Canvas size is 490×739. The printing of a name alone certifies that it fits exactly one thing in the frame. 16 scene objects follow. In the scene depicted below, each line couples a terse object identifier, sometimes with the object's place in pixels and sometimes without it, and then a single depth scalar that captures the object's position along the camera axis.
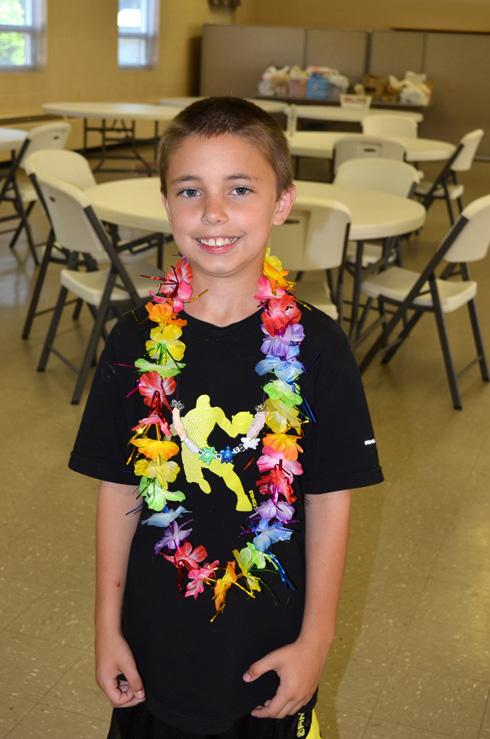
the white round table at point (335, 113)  7.31
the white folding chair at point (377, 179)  4.19
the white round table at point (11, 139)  4.76
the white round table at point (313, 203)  3.16
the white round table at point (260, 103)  7.71
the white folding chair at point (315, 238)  3.09
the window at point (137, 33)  11.02
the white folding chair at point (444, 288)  3.28
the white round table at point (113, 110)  6.52
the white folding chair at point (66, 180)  3.69
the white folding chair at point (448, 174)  5.87
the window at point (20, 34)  8.72
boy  1.06
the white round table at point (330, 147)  5.25
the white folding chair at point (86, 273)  3.10
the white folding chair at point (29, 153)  4.83
